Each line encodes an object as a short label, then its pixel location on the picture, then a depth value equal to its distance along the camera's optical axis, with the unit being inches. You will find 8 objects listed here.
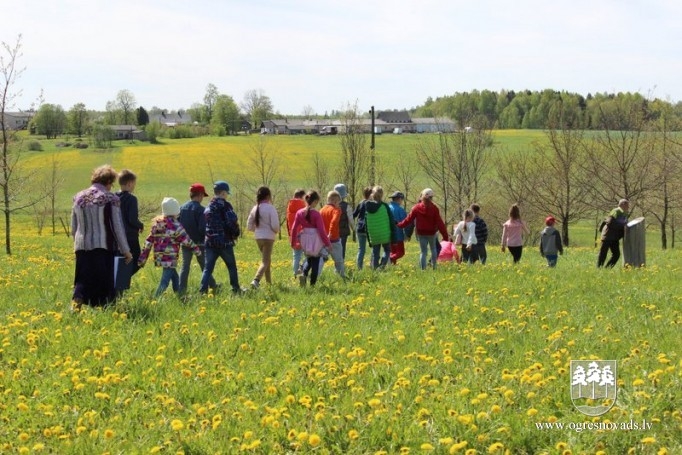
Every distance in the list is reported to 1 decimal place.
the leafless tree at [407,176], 2181.3
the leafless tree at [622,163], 1601.9
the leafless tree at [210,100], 5915.4
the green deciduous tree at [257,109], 5570.9
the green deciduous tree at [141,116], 6015.8
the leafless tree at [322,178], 2089.1
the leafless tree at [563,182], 1679.4
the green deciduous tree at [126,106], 5936.5
